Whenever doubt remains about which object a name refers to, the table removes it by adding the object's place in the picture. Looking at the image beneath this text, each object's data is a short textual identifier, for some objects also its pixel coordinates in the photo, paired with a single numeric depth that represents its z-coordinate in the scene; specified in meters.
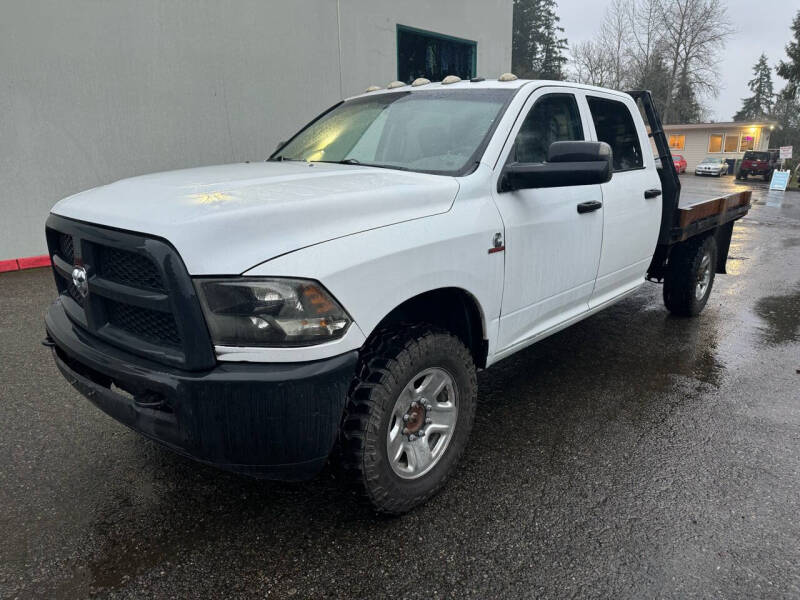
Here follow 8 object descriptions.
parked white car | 40.91
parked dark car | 35.66
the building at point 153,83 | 7.25
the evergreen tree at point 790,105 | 41.66
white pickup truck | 1.98
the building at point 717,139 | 47.44
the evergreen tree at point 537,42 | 53.56
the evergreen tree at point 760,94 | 83.12
